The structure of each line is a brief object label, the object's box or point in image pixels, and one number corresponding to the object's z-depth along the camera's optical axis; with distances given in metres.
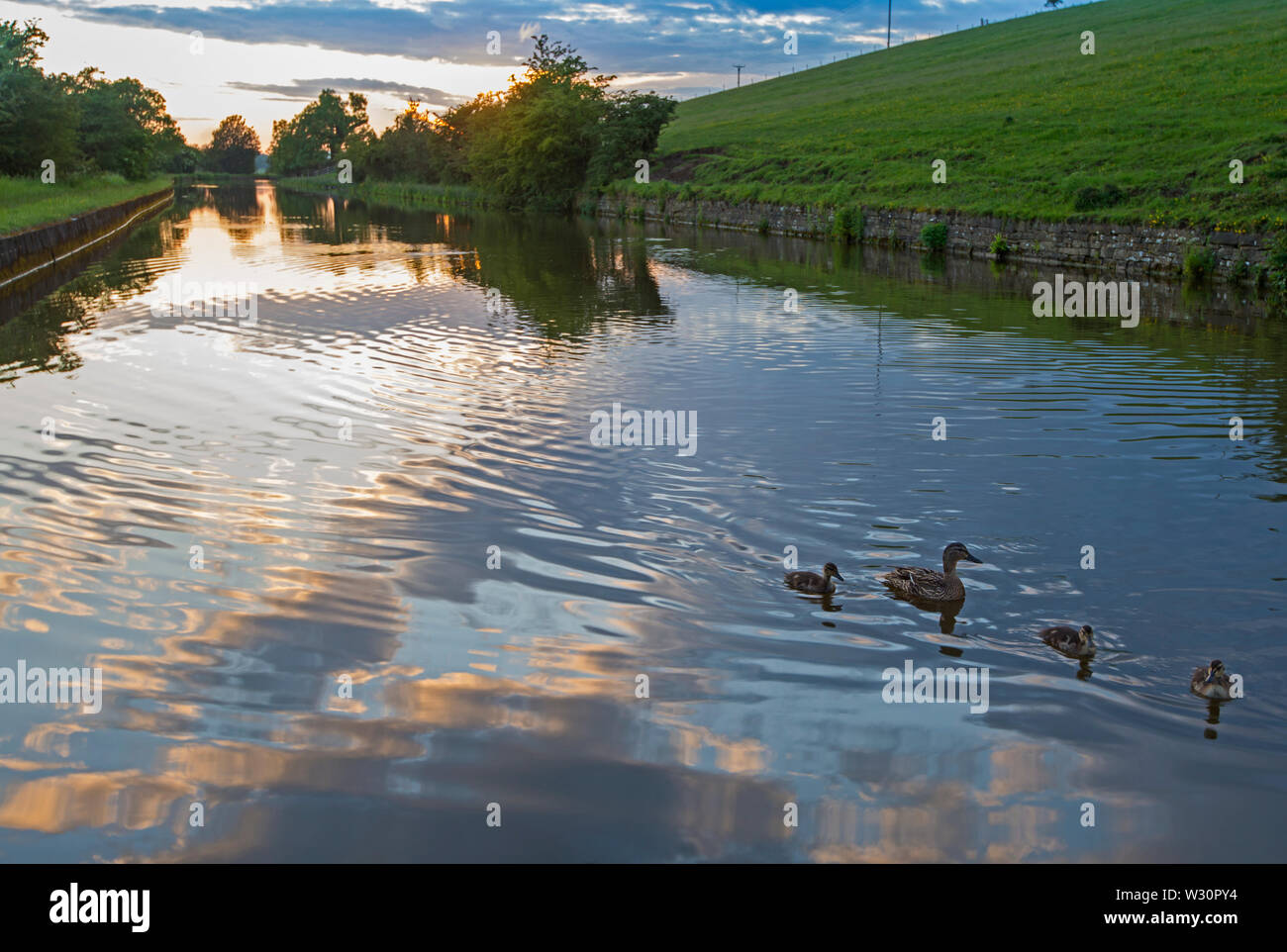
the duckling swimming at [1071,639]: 6.52
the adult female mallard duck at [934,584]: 7.29
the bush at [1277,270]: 23.30
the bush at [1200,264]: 26.02
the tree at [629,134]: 67.00
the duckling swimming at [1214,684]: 6.07
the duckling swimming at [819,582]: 7.46
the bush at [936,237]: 35.75
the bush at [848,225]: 40.44
